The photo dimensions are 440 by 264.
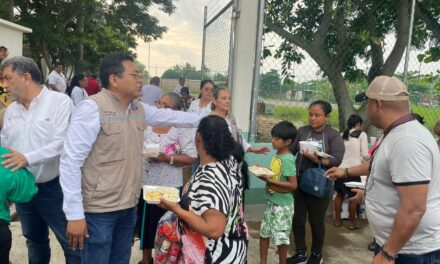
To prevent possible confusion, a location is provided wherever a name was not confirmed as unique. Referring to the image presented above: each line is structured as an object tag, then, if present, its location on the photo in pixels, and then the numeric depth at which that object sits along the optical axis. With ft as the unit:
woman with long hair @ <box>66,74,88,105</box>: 30.79
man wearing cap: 6.04
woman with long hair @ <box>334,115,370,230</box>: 16.92
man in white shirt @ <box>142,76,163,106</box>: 17.35
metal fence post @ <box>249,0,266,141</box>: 16.20
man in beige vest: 7.06
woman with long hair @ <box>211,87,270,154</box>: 11.94
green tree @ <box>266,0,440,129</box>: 18.37
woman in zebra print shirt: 6.40
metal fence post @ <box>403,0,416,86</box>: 17.07
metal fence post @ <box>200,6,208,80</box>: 25.33
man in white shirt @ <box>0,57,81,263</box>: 8.20
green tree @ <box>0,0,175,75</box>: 52.26
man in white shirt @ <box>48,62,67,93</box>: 34.96
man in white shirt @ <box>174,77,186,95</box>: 44.10
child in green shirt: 11.50
